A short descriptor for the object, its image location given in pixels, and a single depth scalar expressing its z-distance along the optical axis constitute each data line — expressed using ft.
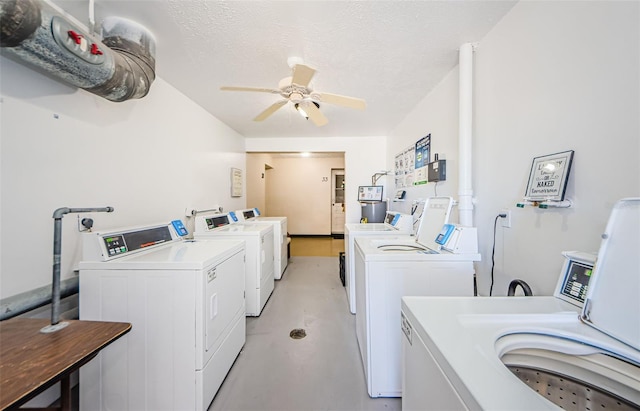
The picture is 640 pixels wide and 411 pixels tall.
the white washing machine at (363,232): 8.17
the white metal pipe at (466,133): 5.44
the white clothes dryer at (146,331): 4.18
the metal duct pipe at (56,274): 3.31
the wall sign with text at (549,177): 3.42
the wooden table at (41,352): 2.25
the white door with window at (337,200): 23.26
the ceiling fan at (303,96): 5.36
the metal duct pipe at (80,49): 2.97
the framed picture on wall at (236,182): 12.34
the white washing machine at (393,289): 4.70
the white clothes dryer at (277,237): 11.27
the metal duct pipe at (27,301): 3.57
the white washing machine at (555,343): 2.00
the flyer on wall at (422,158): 8.22
